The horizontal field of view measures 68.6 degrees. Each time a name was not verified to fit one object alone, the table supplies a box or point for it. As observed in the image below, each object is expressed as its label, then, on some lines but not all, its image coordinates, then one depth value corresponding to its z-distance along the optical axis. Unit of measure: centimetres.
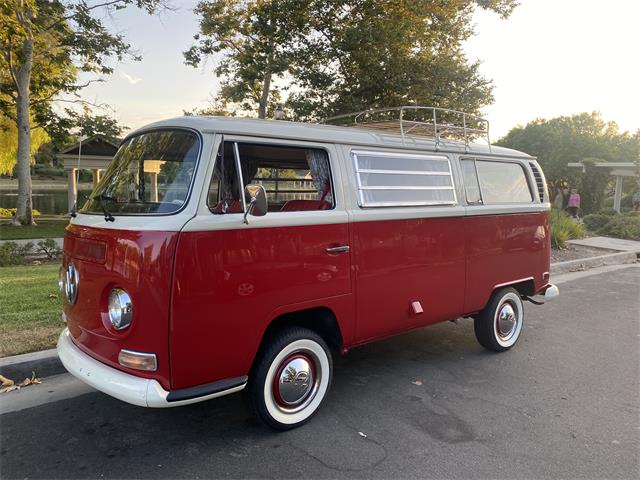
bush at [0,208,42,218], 2002
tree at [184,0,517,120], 1331
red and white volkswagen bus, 279
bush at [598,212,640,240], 1703
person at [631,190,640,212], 2438
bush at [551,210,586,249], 1330
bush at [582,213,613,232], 1872
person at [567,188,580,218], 2420
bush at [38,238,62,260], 1036
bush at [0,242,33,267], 959
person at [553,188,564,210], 2970
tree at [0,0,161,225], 1498
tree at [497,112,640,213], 2825
